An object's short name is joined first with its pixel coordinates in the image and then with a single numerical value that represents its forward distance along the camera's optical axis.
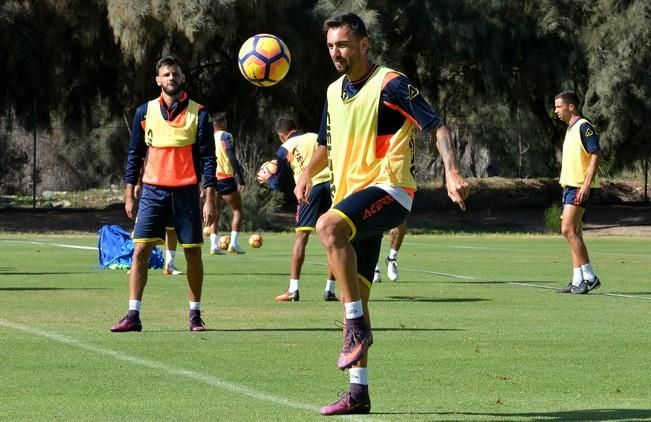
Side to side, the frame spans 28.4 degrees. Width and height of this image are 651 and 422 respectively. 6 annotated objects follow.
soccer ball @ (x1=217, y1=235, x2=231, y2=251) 25.97
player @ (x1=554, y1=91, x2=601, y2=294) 16.55
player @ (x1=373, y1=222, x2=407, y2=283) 18.19
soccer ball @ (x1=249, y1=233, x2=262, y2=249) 25.09
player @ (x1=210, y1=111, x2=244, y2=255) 22.86
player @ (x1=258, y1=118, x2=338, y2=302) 15.14
